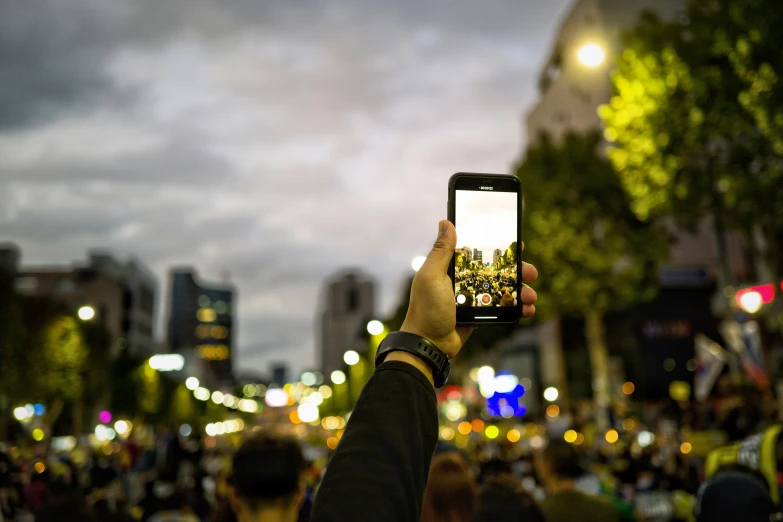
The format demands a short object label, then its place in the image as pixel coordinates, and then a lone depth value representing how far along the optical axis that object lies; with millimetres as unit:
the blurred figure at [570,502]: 5039
